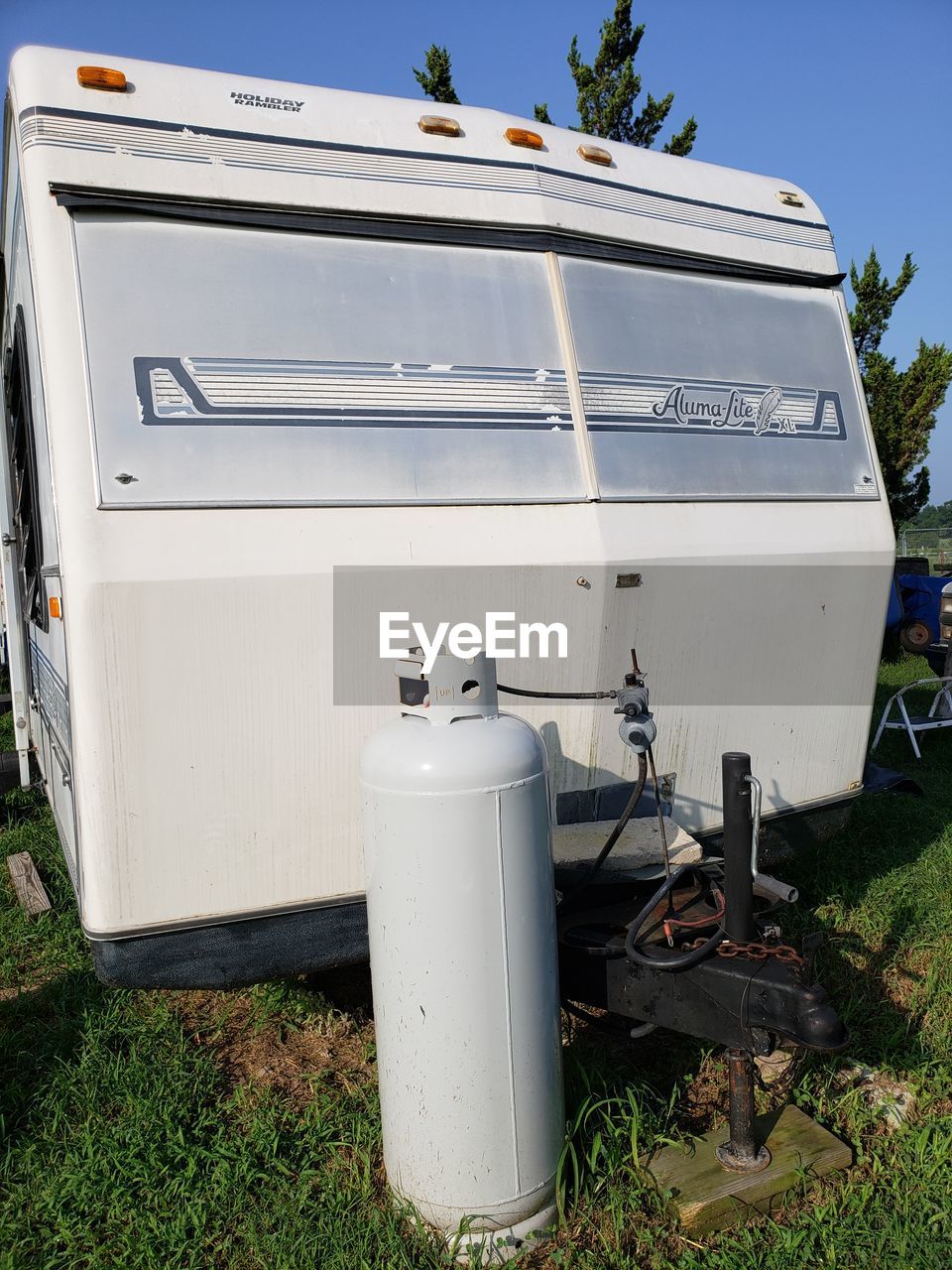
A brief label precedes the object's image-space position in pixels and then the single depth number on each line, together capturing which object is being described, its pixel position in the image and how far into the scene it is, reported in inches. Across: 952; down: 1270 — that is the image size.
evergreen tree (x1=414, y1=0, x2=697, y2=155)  381.4
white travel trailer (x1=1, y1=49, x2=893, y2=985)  107.3
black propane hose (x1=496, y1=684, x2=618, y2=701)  122.5
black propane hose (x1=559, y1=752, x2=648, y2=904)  118.7
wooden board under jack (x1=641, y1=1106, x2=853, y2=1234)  107.9
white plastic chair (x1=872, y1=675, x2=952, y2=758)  278.8
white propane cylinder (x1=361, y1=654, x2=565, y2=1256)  99.1
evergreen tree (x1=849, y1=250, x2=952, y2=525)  474.6
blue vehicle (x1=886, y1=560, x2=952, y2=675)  454.3
